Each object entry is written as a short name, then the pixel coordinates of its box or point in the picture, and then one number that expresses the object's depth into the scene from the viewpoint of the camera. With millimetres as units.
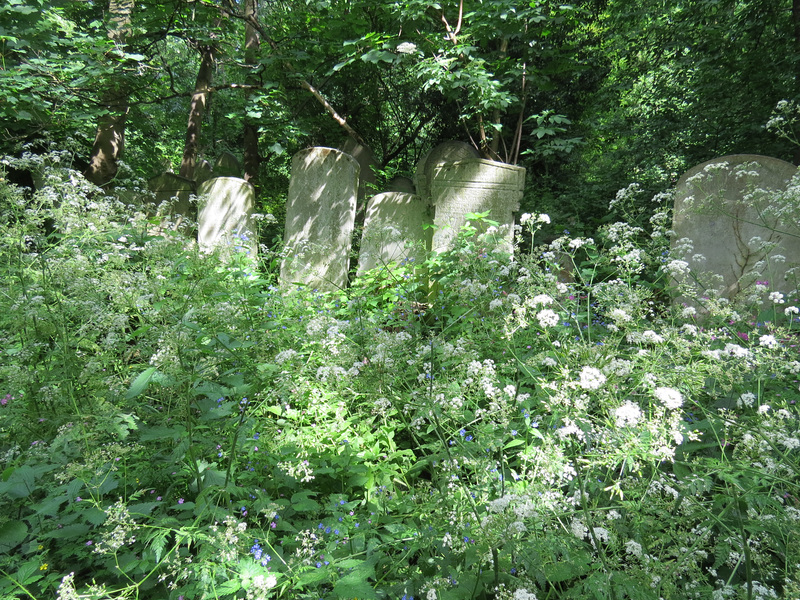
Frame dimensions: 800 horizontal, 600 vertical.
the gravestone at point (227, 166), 8047
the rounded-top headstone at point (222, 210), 5715
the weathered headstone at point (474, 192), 4945
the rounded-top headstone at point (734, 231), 4184
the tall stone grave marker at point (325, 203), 5441
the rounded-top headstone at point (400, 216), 5250
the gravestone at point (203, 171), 7988
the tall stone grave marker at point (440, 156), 6496
